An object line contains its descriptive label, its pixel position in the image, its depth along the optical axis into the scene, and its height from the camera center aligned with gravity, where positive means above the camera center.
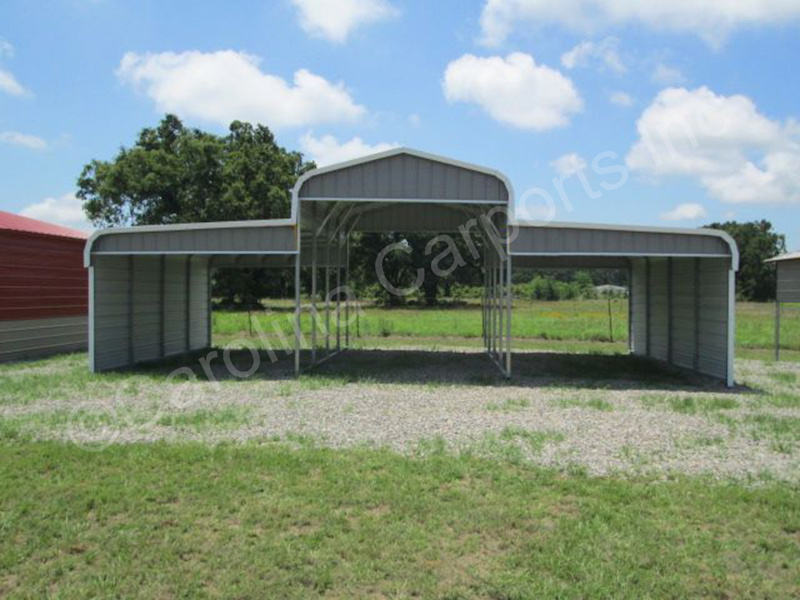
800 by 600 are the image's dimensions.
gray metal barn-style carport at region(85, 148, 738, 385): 10.91 +0.70
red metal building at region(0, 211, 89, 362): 13.61 -0.10
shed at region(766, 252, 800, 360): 14.43 +0.27
